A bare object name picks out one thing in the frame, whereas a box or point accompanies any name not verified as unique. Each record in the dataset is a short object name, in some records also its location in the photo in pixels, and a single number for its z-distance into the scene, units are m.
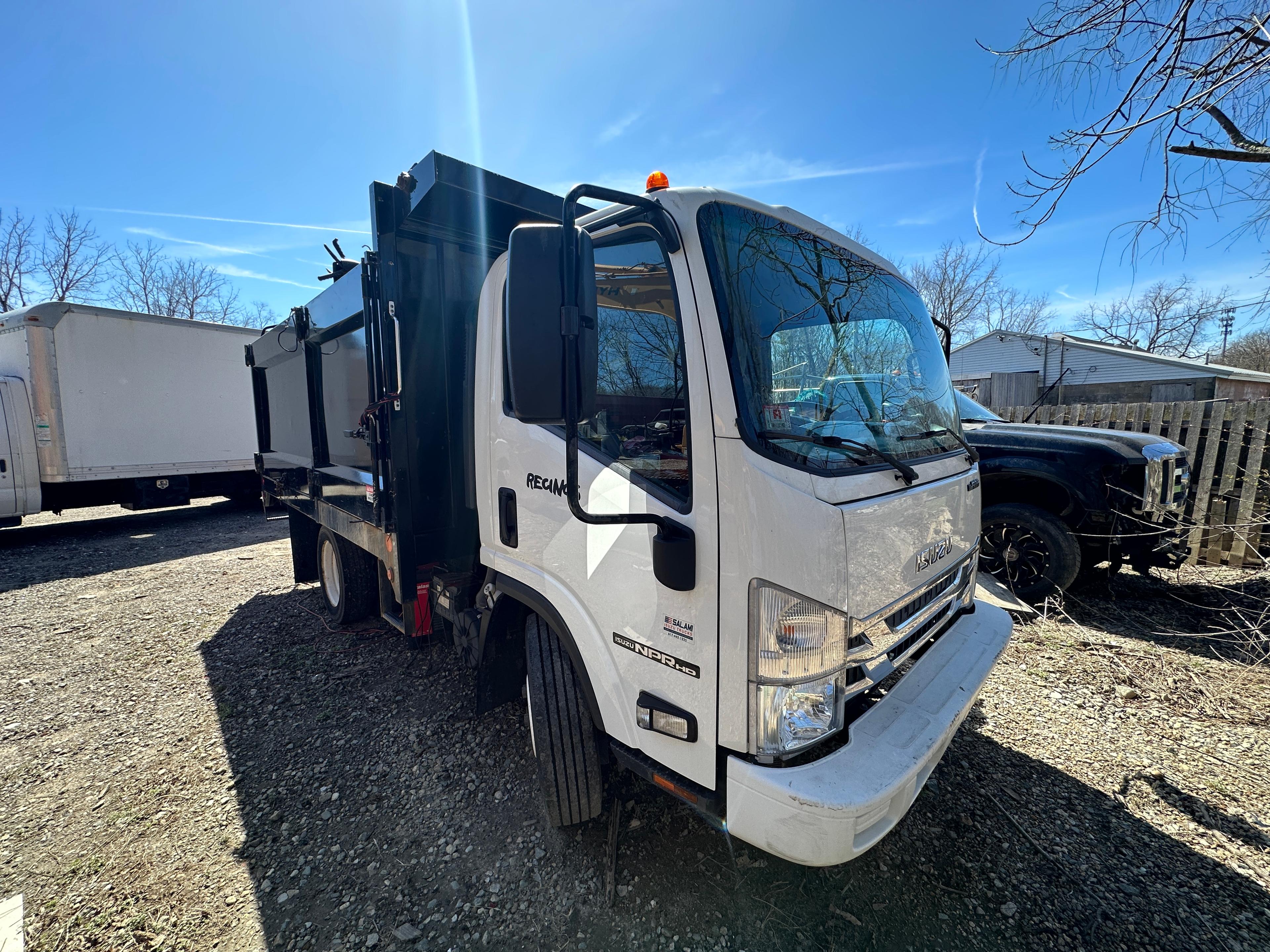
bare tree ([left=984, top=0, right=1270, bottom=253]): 3.17
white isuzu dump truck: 1.59
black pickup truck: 4.50
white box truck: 8.30
